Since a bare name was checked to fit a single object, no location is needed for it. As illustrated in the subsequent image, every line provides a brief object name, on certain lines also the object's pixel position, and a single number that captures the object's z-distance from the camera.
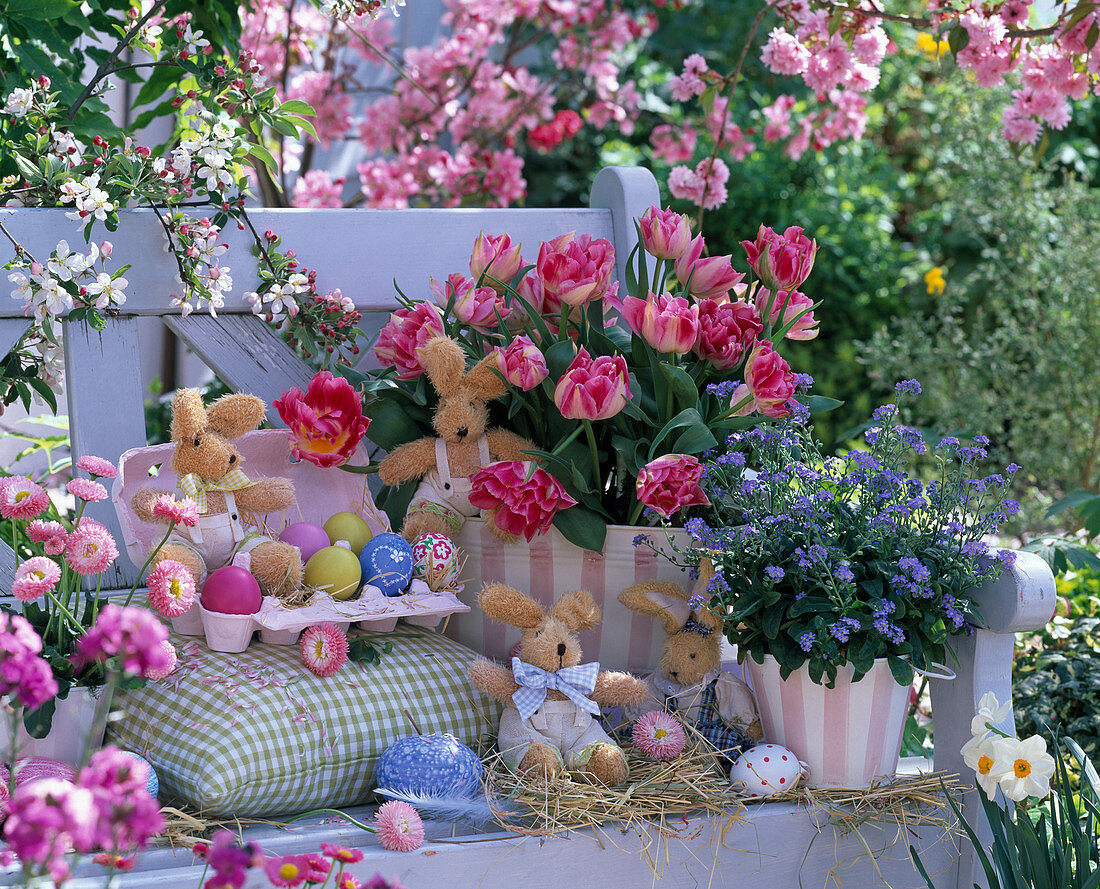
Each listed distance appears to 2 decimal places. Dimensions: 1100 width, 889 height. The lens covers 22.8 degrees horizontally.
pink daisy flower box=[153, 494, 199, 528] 1.97
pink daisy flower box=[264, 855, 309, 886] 1.69
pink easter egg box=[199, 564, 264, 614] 2.05
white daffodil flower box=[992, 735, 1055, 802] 1.97
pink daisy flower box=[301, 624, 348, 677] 2.05
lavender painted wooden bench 1.95
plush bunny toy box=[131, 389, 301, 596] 2.09
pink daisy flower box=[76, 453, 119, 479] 2.01
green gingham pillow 1.97
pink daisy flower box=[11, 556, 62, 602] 1.91
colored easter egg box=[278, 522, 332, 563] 2.14
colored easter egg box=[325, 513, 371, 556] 2.18
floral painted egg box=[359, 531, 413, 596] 2.13
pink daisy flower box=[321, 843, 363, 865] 1.74
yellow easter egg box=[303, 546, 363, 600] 2.11
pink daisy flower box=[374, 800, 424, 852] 1.92
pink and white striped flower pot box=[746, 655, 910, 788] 2.03
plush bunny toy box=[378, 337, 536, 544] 2.18
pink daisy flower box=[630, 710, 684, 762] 2.07
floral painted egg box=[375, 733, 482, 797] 1.99
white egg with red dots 2.03
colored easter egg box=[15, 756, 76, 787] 1.94
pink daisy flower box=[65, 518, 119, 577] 1.95
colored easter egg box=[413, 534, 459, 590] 2.16
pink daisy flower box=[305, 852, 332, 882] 1.73
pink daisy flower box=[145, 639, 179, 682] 1.83
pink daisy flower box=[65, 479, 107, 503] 1.97
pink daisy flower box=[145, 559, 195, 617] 1.95
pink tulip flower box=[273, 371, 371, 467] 2.15
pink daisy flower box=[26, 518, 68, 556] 1.95
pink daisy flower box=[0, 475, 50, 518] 1.96
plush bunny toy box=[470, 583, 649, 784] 2.03
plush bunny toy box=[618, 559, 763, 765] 2.12
